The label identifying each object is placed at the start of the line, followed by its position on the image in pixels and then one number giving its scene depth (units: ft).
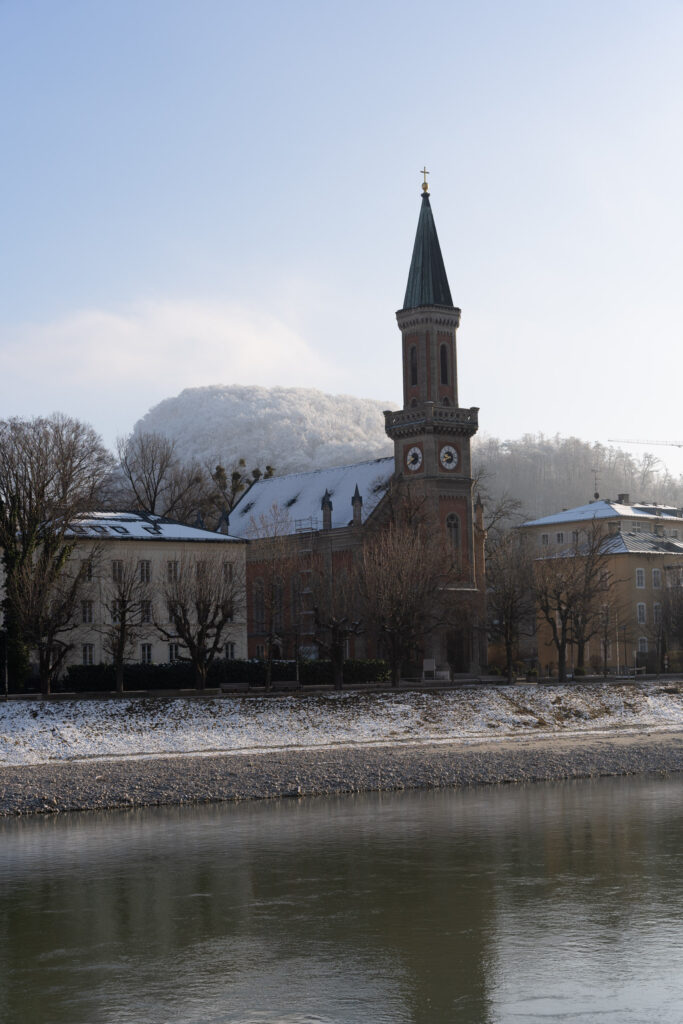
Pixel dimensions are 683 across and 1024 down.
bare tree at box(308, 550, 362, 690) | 234.17
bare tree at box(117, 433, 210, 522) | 376.48
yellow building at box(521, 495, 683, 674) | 317.42
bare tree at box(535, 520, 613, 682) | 273.13
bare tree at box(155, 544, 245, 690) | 221.87
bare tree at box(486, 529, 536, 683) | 267.18
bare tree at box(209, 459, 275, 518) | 385.70
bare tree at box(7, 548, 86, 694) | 204.85
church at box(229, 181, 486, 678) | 301.02
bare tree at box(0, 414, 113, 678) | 211.61
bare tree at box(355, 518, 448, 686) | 240.32
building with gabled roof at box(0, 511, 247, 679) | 239.91
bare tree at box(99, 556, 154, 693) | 213.05
